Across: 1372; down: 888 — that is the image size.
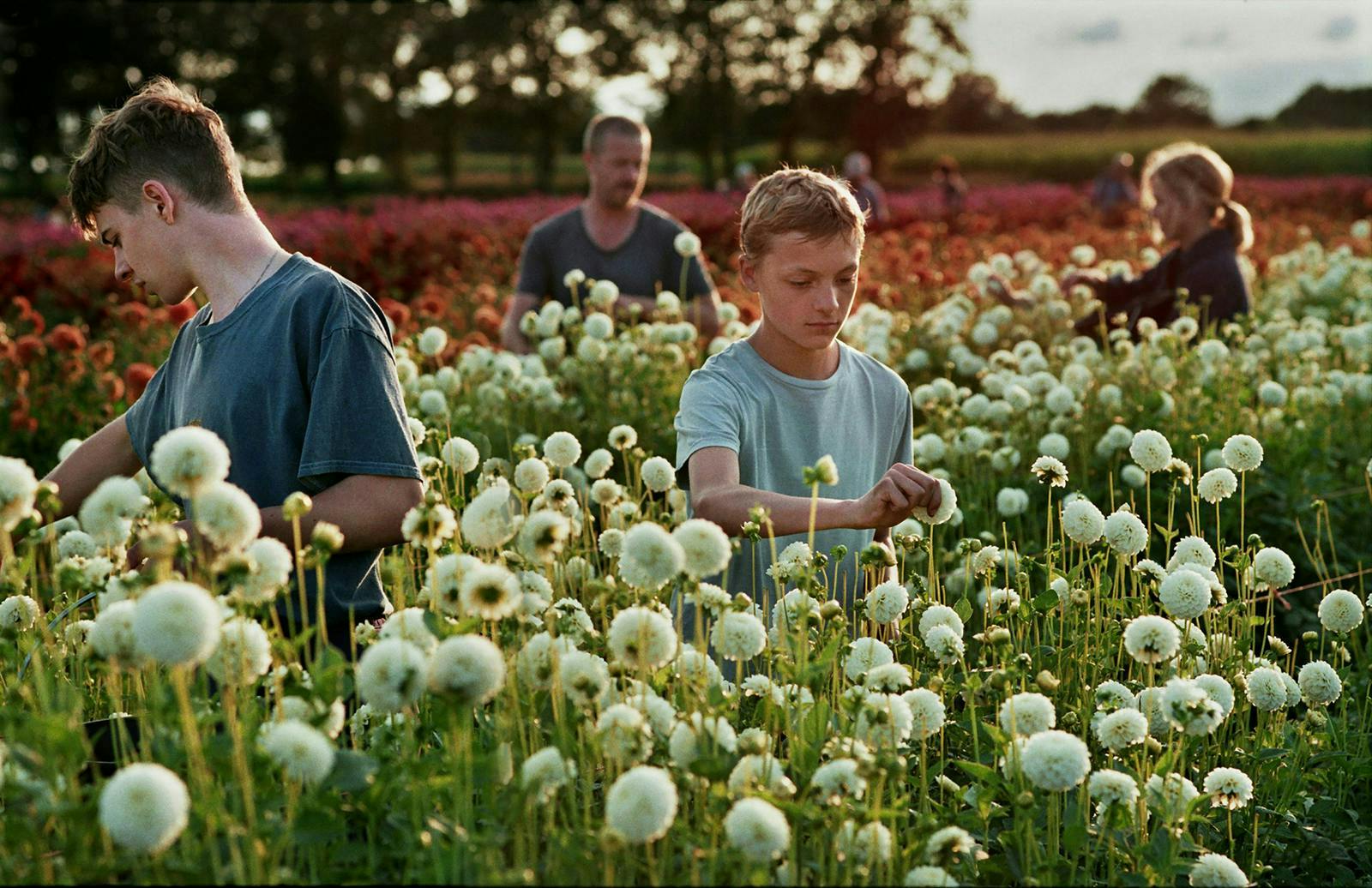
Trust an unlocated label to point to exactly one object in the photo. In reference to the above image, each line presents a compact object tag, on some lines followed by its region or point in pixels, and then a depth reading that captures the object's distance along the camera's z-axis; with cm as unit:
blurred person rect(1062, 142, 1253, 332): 741
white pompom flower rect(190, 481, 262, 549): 183
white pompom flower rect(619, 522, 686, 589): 203
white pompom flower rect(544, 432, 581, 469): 343
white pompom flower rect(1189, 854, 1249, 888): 245
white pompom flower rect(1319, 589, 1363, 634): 332
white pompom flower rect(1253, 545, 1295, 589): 328
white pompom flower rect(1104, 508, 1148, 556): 300
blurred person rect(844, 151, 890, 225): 1708
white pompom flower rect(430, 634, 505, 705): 189
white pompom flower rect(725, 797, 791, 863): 191
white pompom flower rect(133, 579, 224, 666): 171
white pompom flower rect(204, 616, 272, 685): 206
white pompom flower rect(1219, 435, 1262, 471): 351
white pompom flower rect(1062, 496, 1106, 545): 314
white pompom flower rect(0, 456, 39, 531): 198
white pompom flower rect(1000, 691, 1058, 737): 252
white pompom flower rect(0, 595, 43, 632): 281
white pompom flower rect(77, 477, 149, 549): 208
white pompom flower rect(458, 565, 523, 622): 196
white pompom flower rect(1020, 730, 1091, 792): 228
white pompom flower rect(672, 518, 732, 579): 210
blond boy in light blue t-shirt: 338
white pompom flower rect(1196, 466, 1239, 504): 339
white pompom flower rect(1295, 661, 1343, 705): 315
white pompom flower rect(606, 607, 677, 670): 214
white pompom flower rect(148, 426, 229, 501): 182
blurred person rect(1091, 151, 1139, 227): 2062
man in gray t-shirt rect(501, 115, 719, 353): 715
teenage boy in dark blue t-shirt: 309
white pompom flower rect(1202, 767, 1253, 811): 279
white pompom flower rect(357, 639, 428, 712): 192
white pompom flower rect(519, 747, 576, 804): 208
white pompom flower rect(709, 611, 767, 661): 240
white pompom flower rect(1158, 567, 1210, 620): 284
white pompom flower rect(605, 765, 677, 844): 185
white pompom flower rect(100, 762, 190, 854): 170
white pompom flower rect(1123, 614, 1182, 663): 261
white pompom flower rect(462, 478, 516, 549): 225
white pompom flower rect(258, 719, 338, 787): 187
